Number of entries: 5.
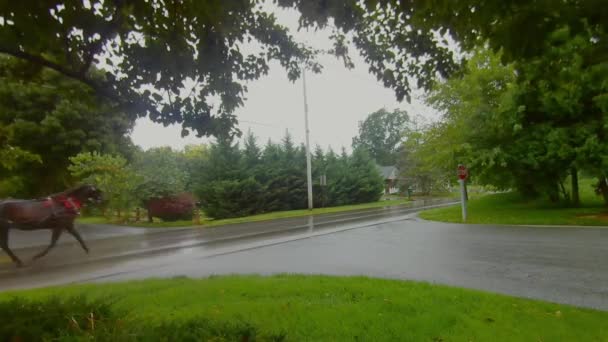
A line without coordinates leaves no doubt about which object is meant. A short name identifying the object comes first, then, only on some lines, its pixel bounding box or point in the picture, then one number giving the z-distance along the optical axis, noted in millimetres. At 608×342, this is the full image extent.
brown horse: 8406
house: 61603
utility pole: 24828
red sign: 14812
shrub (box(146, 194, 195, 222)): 19219
